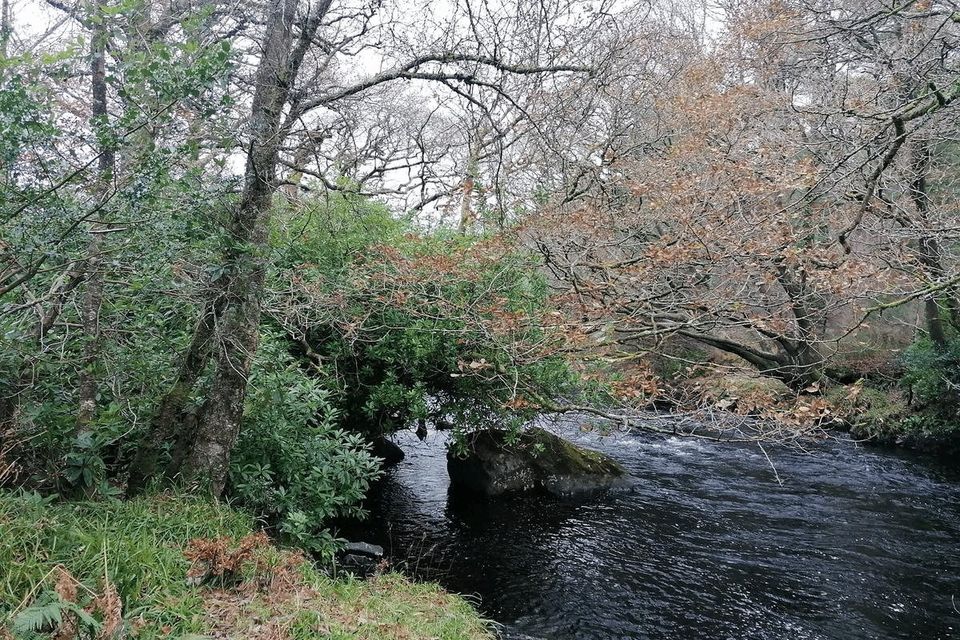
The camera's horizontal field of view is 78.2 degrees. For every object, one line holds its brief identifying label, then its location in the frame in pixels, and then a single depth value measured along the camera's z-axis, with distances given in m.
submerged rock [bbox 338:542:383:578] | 6.95
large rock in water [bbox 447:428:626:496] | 10.02
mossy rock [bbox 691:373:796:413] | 7.27
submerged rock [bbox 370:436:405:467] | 11.12
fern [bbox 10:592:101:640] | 2.94
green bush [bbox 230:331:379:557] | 5.98
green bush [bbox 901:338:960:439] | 12.77
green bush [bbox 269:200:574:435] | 8.10
